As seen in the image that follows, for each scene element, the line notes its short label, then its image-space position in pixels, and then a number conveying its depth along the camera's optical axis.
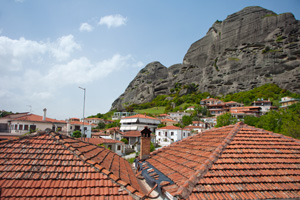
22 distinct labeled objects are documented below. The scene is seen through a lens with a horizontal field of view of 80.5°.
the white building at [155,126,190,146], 46.28
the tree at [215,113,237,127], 46.83
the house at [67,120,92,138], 47.22
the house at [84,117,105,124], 86.07
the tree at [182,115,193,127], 63.28
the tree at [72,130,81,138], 38.39
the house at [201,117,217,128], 62.77
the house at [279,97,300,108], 65.12
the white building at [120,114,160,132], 58.06
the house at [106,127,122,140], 44.43
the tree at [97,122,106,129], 72.86
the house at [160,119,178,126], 65.71
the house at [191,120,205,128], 61.97
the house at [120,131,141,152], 41.78
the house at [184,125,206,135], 51.75
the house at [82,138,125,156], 29.42
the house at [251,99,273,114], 70.31
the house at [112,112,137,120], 91.34
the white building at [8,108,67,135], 30.78
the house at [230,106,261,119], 68.77
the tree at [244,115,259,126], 49.83
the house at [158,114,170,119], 79.69
